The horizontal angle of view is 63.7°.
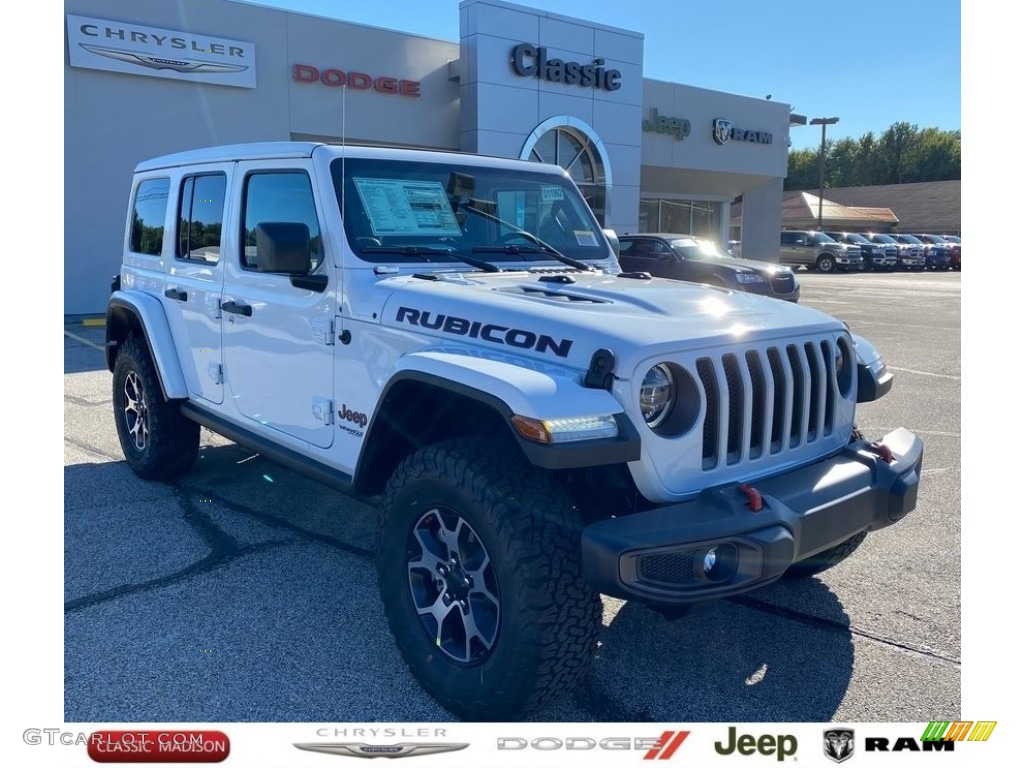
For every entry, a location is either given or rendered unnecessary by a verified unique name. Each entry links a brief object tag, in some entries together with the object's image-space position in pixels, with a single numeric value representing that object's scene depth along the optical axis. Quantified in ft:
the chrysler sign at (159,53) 44.62
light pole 141.43
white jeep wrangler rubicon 8.17
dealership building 46.14
